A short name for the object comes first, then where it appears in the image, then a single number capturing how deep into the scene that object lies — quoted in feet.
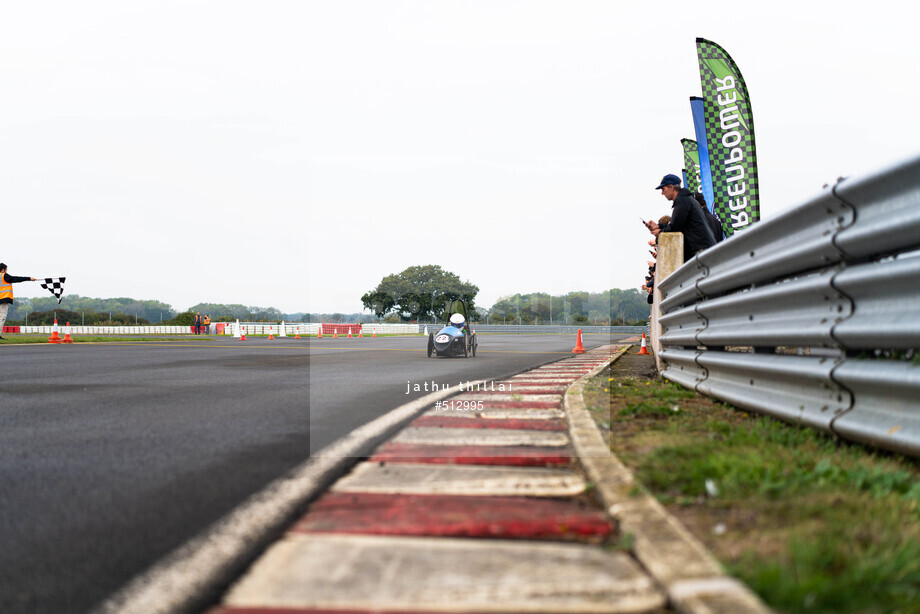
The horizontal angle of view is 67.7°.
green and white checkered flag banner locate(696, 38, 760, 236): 41.63
